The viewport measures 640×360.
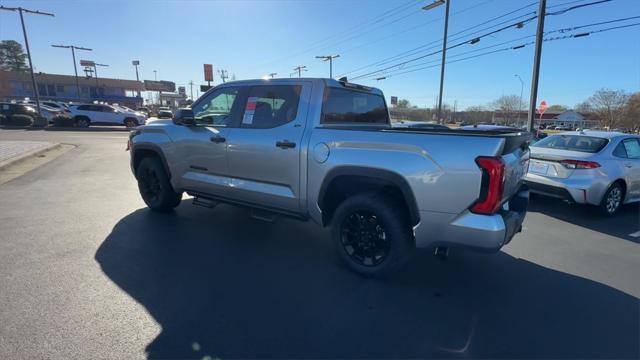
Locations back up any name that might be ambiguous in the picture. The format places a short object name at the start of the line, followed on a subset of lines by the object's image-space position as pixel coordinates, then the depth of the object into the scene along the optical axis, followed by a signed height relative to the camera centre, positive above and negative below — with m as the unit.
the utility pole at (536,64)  11.34 +1.47
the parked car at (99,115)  24.30 -0.12
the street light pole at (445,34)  15.94 +3.81
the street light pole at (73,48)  39.40 +7.71
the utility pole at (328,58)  34.80 +5.31
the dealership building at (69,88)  62.59 +5.13
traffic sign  17.15 +0.11
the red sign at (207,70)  21.07 +2.61
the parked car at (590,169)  5.41 -0.98
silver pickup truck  2.79 -0.55
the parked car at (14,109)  24.75 +0.40
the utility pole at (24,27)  22.92 +5.93
